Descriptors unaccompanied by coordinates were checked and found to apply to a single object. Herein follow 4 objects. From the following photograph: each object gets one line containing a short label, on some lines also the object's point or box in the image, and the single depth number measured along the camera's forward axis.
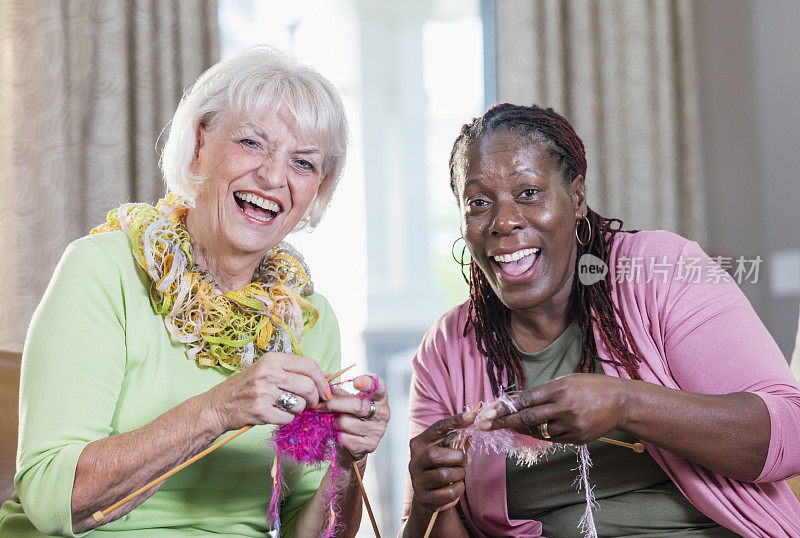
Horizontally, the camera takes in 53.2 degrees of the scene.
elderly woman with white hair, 1.35
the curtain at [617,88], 3.39
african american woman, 1.39
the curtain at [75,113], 3.04
